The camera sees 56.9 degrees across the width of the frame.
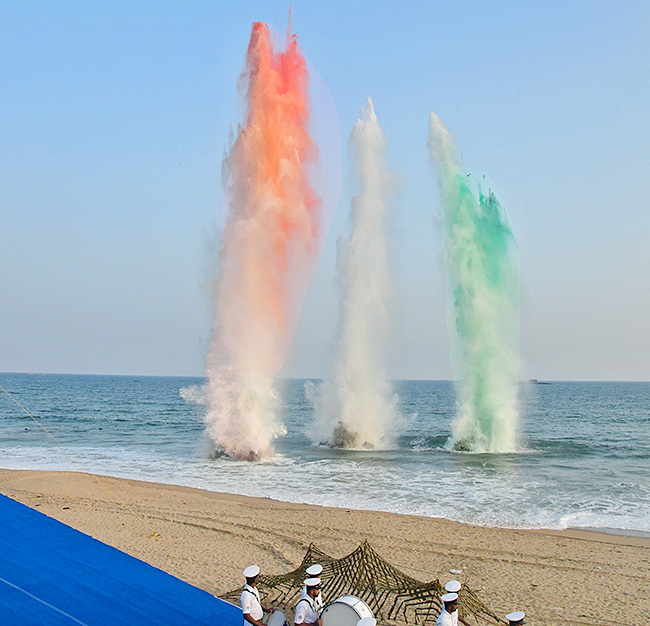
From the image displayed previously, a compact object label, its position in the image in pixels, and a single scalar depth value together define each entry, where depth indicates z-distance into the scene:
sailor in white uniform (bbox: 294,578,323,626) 6.89
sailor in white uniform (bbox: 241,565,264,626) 6.99
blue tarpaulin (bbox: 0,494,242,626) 6.87
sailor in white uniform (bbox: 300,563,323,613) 7.07
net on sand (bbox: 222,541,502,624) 8.50
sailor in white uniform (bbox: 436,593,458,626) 6.65
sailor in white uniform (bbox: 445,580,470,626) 6.81
